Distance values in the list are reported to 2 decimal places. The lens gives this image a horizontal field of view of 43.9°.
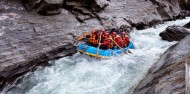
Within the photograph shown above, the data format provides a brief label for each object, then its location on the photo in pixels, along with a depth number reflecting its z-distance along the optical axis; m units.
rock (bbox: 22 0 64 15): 13.66
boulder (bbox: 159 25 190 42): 15.48
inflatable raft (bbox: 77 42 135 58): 12.15
